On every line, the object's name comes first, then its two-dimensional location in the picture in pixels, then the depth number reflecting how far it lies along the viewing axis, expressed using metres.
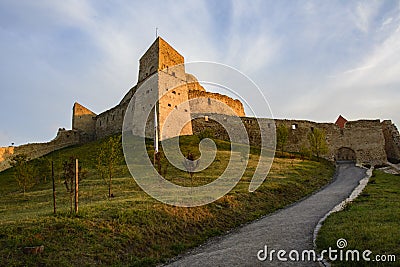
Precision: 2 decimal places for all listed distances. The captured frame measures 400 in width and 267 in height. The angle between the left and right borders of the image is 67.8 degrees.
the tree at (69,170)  12.92
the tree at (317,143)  38.91
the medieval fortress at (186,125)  41.06
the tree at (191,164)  19.77
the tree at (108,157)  17.62
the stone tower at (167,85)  38.62
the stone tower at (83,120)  53.03
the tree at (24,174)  21.09
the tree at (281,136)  37.31
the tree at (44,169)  25.25
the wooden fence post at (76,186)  10.86
